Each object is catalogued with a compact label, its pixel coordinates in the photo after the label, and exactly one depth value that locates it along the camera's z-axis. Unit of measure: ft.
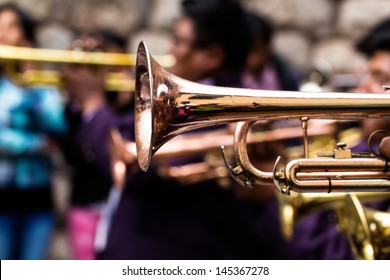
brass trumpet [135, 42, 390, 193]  11.94
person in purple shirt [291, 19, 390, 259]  16.57
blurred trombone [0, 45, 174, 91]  24.06
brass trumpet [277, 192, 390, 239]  15.42
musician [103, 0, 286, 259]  18.66
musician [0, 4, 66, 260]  23.53
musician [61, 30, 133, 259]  23.15
